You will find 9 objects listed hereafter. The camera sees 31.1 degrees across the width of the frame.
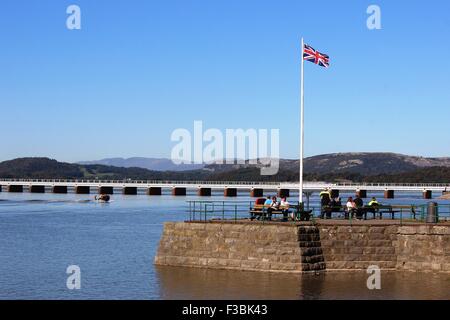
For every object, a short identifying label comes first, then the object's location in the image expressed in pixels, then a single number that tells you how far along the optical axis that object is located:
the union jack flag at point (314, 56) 36.78
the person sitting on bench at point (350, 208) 35.72
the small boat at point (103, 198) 134.88
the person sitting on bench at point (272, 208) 34.41
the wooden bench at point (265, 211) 34.22
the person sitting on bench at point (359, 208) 35.89
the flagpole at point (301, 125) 35.66
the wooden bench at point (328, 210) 36.03
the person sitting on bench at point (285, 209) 34.22
